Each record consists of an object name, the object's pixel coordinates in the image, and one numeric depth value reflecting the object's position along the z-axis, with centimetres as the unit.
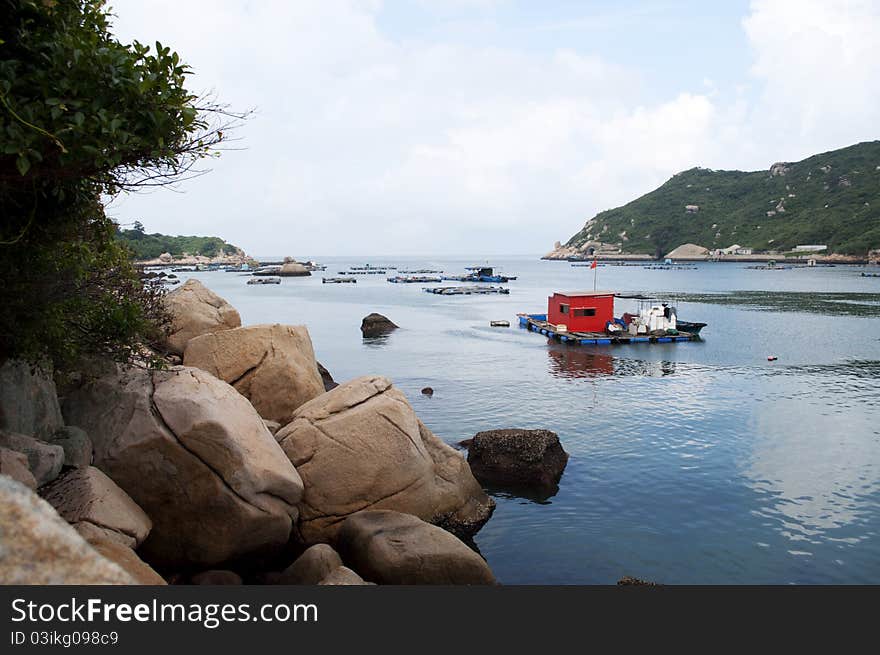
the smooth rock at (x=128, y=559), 855
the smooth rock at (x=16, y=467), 844
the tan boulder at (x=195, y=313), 2278
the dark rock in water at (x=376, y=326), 5992
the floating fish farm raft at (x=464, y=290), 11194
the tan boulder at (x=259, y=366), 1911
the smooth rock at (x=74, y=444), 1122
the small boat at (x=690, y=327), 5712
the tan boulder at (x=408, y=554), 1202
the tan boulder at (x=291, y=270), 16450
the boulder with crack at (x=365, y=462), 1398
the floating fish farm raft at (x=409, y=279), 14625
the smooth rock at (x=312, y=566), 1136
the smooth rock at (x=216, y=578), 1140
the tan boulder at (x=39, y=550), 456
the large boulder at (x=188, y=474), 1175
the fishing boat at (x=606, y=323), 5456
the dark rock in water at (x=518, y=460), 2028
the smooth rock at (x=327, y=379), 3268
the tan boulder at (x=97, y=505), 985
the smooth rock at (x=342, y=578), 1030
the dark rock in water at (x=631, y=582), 1312
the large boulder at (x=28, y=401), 1084
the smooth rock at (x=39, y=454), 987
